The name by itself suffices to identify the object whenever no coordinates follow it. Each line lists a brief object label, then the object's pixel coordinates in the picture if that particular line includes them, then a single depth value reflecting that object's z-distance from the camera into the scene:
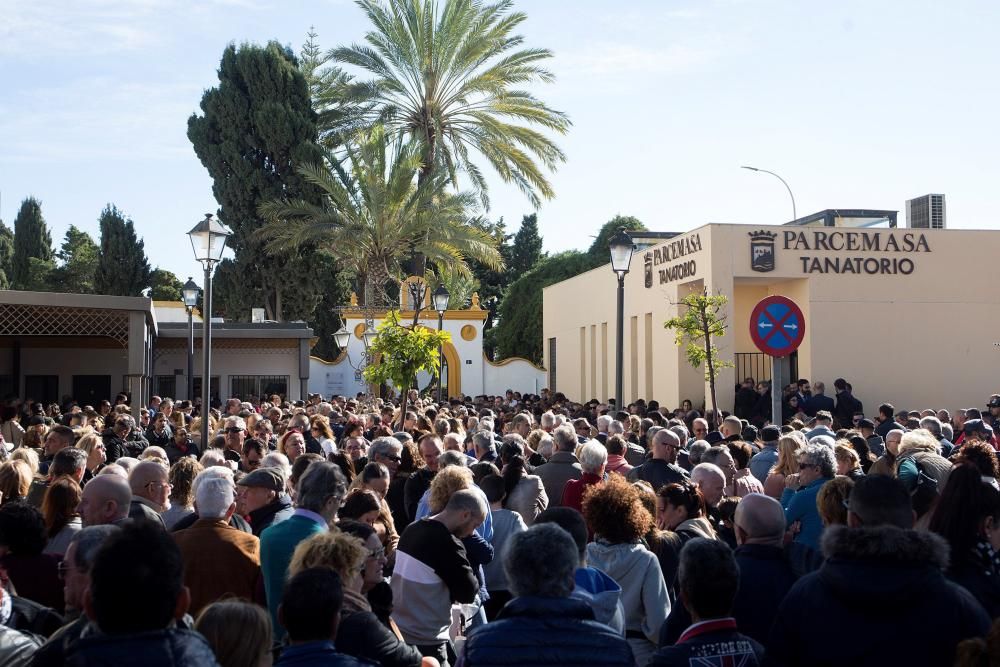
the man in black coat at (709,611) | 3.82
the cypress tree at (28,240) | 59.34
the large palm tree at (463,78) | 32.31
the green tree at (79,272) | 57.19
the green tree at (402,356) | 15.62
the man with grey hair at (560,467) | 8.59
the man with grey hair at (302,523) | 5.11
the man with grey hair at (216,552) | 5.14
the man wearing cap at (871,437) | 12.08
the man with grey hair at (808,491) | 6.55
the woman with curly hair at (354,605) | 3.96
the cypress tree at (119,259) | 49.66
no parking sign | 10.91
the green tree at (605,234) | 54.67
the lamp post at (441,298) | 26.44
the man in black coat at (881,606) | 3.78
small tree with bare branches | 18.30
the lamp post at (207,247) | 13.36
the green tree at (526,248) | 66.62
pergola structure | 20.75
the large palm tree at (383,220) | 33.00
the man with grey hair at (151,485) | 6.55
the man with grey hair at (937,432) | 11.02
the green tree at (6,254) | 59.78
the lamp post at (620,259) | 14.42
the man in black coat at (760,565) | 4.82
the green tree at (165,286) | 59.56
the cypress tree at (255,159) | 41.84
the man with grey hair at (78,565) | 4.25
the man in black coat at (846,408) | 20.46
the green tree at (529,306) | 53.62
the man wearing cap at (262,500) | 6.08
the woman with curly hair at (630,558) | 5.15
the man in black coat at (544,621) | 3.64
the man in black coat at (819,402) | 19.73
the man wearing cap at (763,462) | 9.39
